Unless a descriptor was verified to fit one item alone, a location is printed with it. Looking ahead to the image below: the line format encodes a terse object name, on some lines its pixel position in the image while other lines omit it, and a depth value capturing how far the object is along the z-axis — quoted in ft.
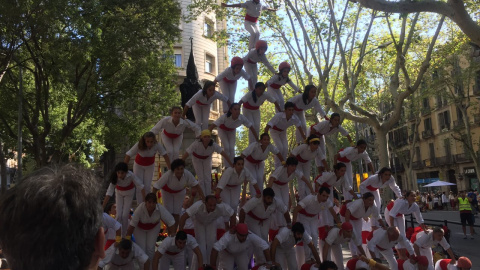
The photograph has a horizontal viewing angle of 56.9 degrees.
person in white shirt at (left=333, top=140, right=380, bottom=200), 33.88
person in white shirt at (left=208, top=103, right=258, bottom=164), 32.24
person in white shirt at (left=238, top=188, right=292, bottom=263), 29.63
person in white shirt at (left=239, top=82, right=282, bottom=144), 34.54
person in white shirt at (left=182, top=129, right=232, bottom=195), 30.58
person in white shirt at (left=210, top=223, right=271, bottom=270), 27.73
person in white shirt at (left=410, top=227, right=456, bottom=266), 30.68
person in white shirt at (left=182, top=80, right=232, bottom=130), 32.86
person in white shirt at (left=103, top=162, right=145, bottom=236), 27.84
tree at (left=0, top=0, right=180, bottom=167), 43.80
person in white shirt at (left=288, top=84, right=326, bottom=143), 34.81
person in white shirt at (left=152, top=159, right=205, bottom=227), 28.99
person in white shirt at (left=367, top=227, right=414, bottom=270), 30.48
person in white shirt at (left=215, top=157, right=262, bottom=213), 30.17
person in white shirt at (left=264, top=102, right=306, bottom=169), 34.25
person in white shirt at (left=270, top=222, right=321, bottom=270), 28.91
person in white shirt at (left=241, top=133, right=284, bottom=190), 32.30
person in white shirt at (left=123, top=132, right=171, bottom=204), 29.09
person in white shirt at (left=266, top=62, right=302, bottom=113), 35.36
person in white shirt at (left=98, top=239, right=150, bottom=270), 25.21
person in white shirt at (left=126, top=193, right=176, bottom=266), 27.30
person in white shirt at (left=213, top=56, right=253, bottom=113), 34.96
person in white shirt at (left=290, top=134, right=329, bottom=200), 32.94
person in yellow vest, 52.75
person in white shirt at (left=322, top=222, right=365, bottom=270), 29.71
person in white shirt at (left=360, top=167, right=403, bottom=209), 33.47
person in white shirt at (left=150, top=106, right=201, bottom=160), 31.09
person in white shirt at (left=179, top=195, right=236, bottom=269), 28.37
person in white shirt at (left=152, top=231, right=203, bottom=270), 26.84
